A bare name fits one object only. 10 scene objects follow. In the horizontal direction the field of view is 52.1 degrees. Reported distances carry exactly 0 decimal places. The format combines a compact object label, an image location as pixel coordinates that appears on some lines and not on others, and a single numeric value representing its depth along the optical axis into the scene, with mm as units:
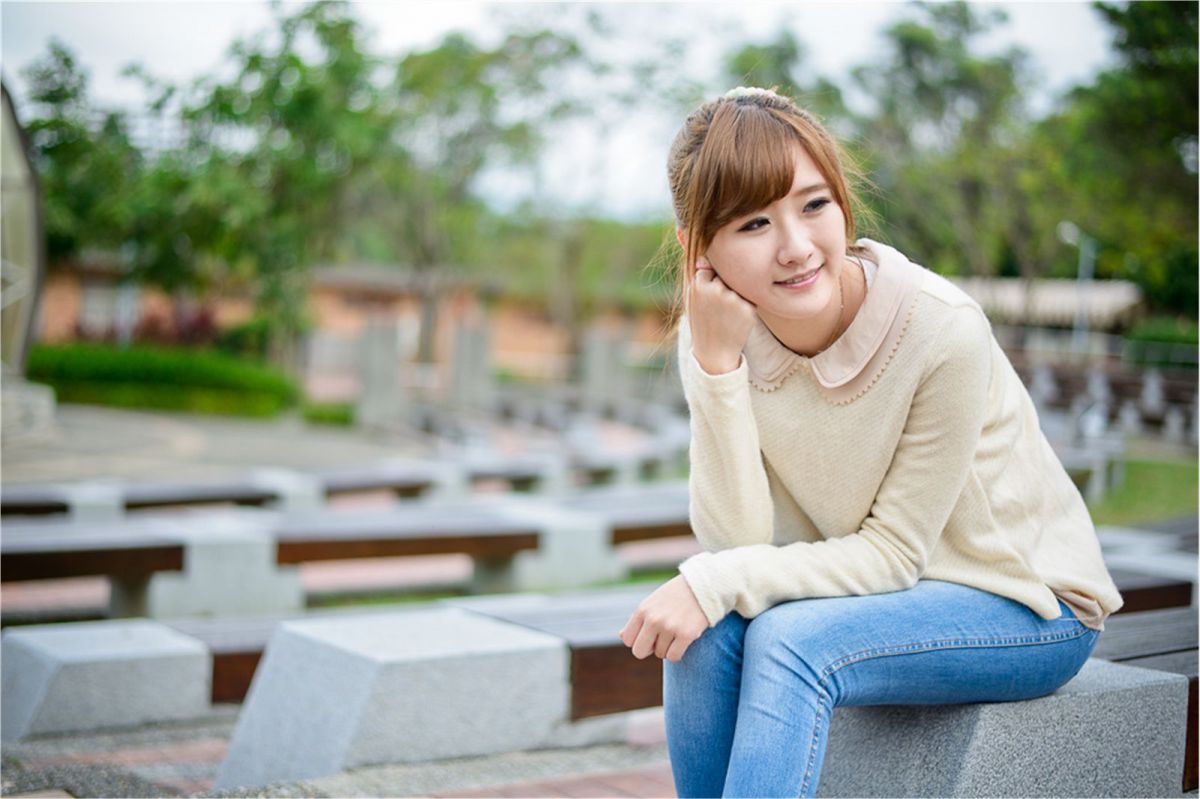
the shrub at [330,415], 19172
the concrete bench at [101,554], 4801
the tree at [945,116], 24484
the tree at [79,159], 22406
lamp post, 29220
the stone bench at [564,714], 2250
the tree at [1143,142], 10141
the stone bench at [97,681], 3660
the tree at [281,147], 20234
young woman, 2066
